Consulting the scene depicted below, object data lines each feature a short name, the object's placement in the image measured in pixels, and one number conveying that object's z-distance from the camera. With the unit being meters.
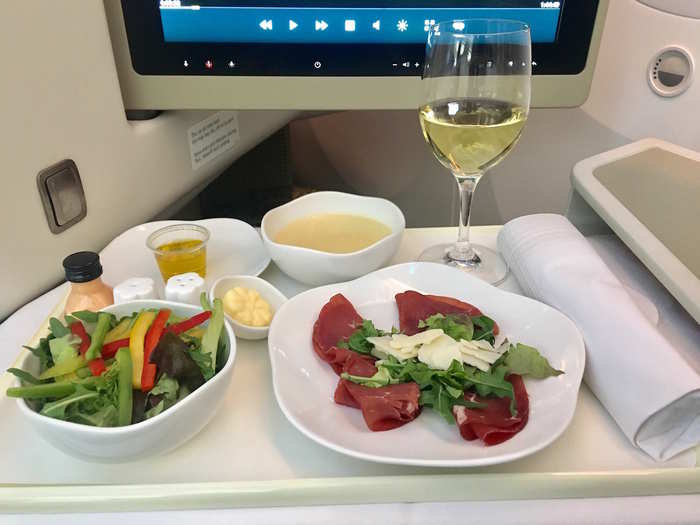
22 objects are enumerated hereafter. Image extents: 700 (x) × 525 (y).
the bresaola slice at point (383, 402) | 0.40
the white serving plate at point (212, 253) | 0.60
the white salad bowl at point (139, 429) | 0.36
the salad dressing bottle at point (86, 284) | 0.48
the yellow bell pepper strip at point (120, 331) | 0.43
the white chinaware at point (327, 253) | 0.54
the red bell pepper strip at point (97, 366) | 0.40
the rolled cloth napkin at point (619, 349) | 0.40
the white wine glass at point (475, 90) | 0.51
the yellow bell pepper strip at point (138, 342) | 0.40
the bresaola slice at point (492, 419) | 0.39
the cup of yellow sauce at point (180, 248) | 0.57
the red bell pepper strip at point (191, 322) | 0.44
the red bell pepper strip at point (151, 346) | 0.40
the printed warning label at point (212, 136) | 0.76
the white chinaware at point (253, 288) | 0.50
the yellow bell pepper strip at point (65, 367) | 0.40
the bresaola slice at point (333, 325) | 0.47
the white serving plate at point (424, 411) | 0.38
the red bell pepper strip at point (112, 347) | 0.42
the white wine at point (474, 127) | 0.53
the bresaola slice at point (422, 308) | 0.50
